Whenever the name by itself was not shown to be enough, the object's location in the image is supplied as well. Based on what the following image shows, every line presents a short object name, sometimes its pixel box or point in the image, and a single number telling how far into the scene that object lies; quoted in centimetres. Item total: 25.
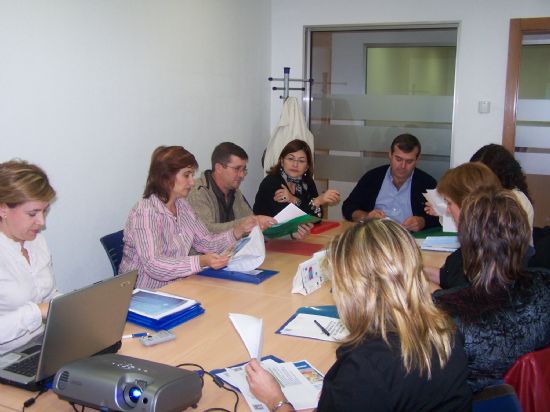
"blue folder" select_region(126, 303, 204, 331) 212
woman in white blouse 201
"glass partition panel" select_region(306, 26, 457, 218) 510
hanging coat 509
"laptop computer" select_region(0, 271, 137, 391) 151
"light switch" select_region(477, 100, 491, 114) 484
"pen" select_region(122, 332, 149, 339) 203
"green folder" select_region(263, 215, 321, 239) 314
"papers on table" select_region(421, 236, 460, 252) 336
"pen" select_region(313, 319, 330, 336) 210
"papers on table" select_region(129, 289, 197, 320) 216
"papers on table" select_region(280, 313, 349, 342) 208
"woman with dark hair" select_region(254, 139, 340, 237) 394
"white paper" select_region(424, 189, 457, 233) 338
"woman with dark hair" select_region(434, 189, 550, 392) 172
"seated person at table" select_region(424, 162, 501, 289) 250
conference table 162
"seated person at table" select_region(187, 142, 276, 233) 346
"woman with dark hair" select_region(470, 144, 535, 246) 325
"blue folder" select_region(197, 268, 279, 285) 275
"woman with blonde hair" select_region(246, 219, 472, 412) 127
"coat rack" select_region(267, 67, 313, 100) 531
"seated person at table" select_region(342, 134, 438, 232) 405
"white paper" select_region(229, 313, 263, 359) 184
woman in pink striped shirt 274
